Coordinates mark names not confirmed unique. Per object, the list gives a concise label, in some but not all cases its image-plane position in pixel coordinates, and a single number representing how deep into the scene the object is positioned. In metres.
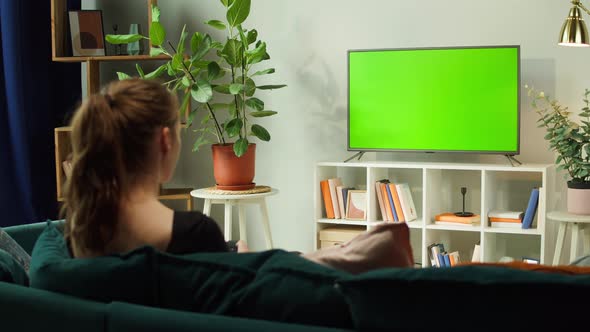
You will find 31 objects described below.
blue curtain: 4.82
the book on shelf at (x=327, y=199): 4.61
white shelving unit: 4.12
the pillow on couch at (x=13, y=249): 2.31
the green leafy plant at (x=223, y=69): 4.38
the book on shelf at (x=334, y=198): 4.58
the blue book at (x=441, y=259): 4.28
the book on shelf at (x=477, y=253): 4.23
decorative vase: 4.97
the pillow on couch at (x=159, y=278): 1.48
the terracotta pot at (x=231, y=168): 4.47
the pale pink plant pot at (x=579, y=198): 3.79
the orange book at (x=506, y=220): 4.11
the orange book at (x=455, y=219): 4.23
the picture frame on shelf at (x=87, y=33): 5.03
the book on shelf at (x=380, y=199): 4.44
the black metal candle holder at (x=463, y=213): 4.30
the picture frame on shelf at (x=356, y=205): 4.48
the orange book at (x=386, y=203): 4.42
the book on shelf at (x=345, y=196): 4.57
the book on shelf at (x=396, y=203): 4.39
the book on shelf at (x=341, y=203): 4.57
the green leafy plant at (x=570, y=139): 3.79
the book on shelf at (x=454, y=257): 4.27
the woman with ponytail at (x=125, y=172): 1.63
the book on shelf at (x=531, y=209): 4.03
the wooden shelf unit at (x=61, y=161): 4.83
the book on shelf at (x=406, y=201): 4.37
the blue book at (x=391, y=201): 4.41
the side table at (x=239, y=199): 4.39
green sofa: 1.18
